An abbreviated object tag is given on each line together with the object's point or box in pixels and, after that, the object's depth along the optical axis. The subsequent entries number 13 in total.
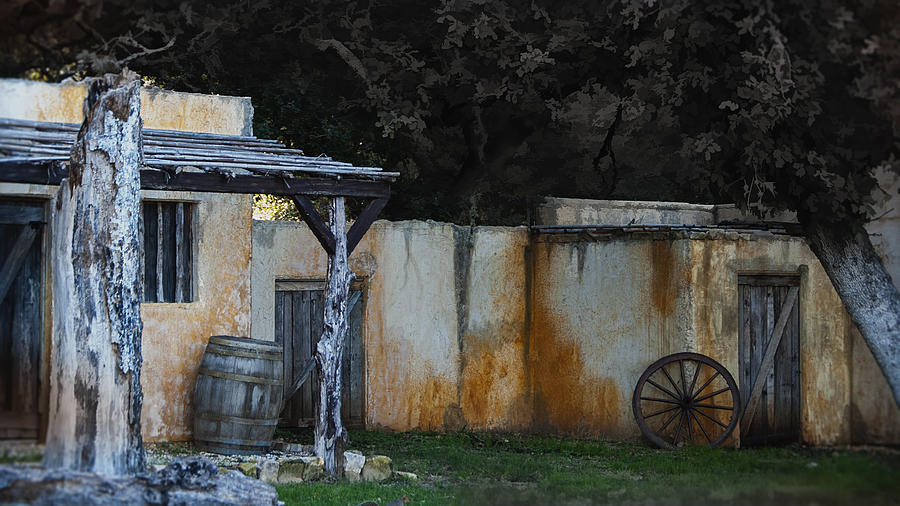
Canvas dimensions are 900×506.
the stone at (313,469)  18.20
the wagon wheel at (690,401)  23.05
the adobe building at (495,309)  21.58
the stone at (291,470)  18.02
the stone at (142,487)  11.09
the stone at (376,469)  18.67
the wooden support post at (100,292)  12.30
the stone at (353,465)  18.66
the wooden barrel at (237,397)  20.09
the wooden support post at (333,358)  18.56
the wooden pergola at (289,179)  16.97
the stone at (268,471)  17.89
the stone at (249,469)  17.72
